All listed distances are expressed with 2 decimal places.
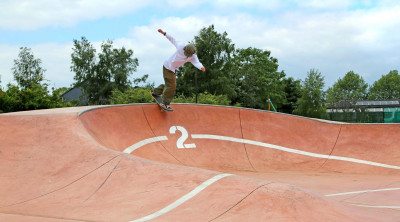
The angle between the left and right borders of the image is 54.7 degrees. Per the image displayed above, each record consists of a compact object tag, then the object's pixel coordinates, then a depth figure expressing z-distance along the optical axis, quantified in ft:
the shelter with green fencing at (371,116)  86.63
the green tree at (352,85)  242.78
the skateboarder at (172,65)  28.27
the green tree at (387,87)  263.49
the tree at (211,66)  156.87
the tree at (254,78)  179.32
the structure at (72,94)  212.54
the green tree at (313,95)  164.25
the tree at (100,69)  157.58
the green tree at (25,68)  151.74
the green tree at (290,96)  217.97
